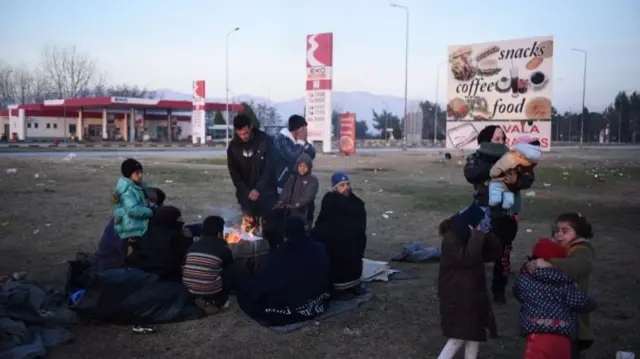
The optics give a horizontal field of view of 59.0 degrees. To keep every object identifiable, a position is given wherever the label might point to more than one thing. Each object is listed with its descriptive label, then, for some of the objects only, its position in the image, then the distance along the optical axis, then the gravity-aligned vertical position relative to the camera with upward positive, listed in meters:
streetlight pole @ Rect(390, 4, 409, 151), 45.76 +4.99
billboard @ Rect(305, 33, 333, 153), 35.94 +3.75
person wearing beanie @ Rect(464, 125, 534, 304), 5.54 -0.40
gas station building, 62.47 +2.37
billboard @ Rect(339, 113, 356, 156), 37.78 +0.47
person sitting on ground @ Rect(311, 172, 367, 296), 5.73 -0.91
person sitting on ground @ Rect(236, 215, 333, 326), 5.12 -1.28
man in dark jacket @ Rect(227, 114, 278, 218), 6.83 -0.31
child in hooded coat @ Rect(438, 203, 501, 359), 3.92 -0.92
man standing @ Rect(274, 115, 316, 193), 7.49 -0.05
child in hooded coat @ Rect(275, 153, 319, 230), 6.84 -0.58
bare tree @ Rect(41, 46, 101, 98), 82.19 +8.17
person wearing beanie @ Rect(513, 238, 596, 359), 3.47 -1.01
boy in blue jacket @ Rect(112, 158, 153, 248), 5.96 -0.73
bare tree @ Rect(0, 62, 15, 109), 90.06 +7.80
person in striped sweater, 5.32 -1.18
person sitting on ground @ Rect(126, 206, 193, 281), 5.61 -1.08
